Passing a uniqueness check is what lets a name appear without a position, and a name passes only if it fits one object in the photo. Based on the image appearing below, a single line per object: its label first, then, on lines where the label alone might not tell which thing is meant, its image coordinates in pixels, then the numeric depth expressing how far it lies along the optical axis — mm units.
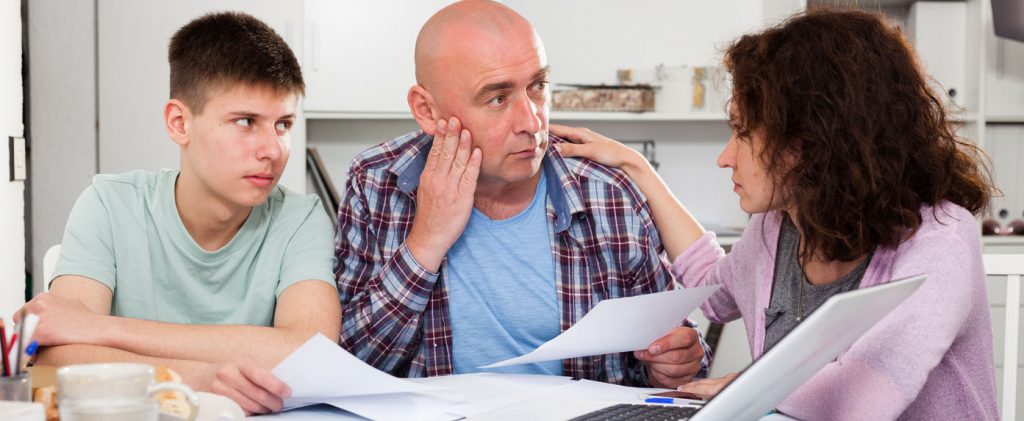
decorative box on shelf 3215
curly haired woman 961
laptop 726
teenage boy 1451
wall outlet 2357
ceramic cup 716
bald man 1511
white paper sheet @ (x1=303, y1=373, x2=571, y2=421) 1072
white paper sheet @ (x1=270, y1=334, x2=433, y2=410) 991
